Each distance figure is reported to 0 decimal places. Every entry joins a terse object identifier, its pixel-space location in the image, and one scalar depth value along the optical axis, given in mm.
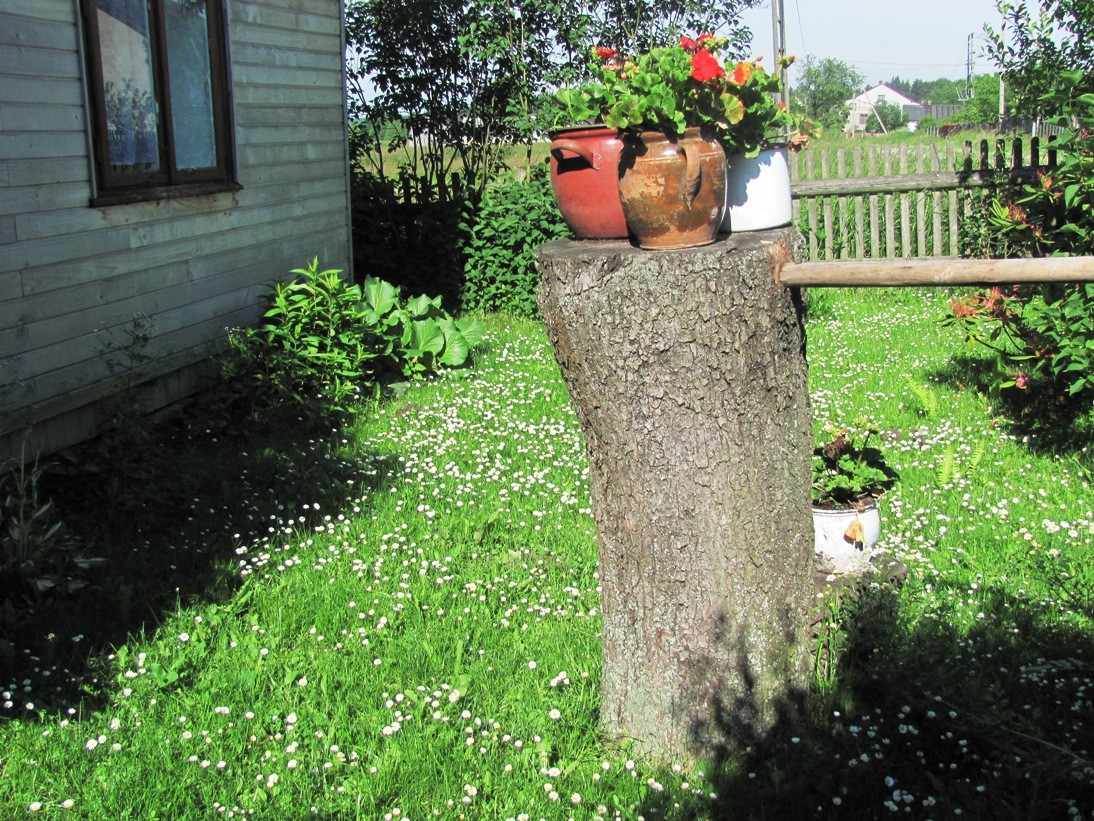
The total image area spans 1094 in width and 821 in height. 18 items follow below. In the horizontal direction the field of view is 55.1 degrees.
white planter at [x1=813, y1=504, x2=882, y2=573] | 4148
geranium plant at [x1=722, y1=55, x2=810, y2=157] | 3008
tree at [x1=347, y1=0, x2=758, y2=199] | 11680
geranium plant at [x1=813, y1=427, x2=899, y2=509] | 4246
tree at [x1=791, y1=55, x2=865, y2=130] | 62156
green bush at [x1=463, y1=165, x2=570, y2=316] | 10102
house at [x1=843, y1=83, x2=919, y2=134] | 117675
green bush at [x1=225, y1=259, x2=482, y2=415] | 6594
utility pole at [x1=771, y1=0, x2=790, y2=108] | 24297
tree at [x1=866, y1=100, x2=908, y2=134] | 78000
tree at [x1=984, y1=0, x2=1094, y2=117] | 7273
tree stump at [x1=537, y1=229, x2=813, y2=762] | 2775
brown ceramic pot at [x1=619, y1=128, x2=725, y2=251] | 2793
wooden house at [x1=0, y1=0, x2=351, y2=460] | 5195
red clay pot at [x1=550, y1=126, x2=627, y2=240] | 3074
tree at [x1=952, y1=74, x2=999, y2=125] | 45938
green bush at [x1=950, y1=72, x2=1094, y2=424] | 5297
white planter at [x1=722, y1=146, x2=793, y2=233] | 3146
